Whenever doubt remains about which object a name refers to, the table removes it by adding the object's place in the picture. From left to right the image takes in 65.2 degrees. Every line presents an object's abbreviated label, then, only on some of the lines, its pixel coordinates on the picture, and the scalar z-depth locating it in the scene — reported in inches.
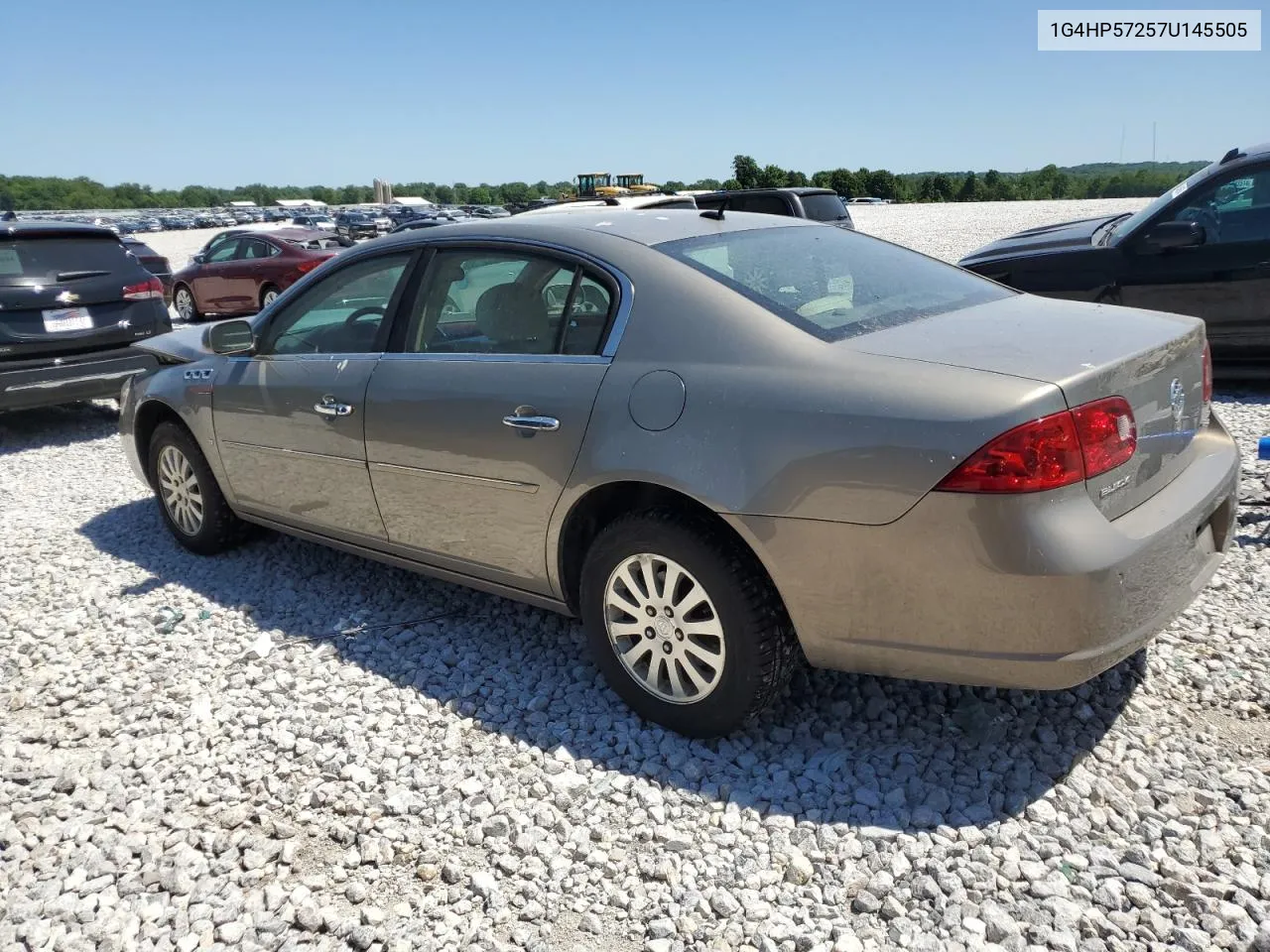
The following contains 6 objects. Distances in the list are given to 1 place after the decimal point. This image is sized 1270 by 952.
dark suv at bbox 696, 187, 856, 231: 518.6
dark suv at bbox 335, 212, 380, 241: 1492.5
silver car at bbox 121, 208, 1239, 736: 100.0
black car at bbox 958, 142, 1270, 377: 267.4
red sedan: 624.1
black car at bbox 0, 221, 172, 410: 306.6
